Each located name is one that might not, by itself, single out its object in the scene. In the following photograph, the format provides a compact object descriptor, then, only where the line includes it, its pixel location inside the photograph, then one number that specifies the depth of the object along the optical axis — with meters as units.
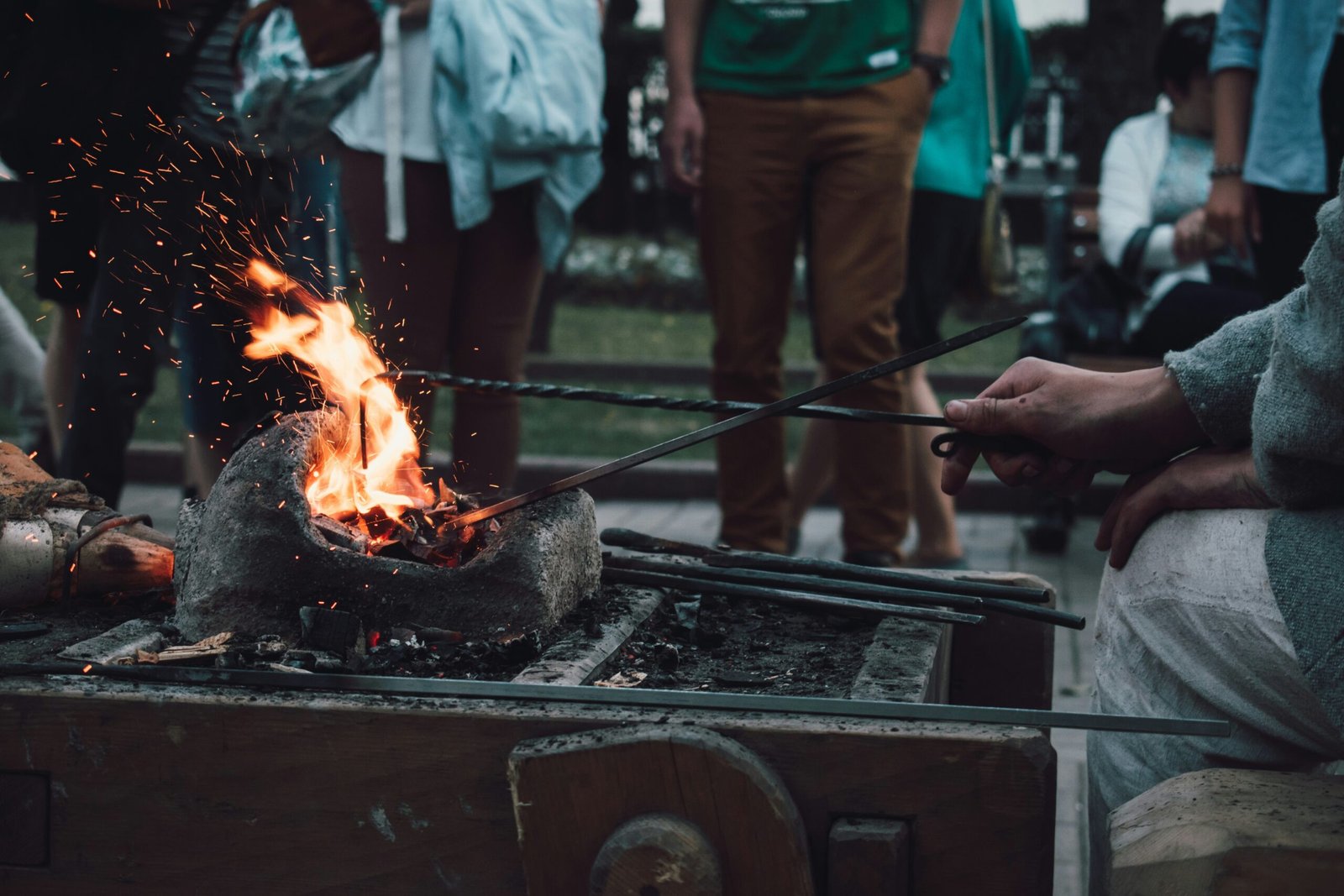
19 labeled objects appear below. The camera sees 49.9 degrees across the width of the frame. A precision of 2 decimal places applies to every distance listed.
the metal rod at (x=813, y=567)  2.33
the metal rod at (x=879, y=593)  2.18
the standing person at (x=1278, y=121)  3.60
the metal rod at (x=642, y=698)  1.59
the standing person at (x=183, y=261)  3.53
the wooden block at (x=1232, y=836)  1.36
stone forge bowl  2.01
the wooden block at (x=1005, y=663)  2.37
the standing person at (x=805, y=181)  3.81
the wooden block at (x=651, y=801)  1.51
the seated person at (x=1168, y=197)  4.76
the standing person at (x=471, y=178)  3.62
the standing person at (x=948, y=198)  4.32
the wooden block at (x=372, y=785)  1.53
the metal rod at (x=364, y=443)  2.31
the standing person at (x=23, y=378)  4.36
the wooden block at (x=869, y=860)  1.51
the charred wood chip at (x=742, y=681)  1.91
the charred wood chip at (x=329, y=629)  1.94
